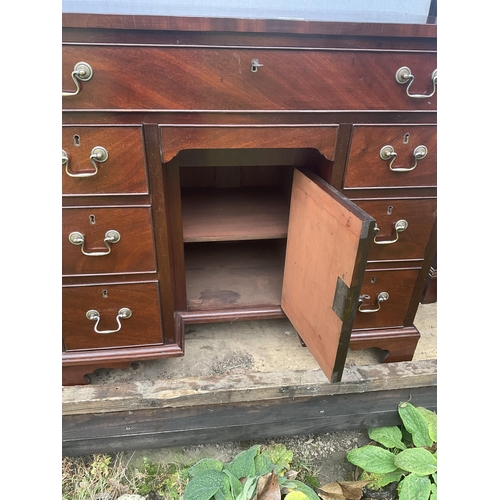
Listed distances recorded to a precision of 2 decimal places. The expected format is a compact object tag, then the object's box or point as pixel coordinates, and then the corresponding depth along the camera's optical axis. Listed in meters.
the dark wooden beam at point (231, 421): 1.06
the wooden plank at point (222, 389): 1.01
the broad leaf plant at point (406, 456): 1.01
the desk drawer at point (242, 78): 0.75
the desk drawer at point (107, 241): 0.88
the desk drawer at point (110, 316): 0.98
